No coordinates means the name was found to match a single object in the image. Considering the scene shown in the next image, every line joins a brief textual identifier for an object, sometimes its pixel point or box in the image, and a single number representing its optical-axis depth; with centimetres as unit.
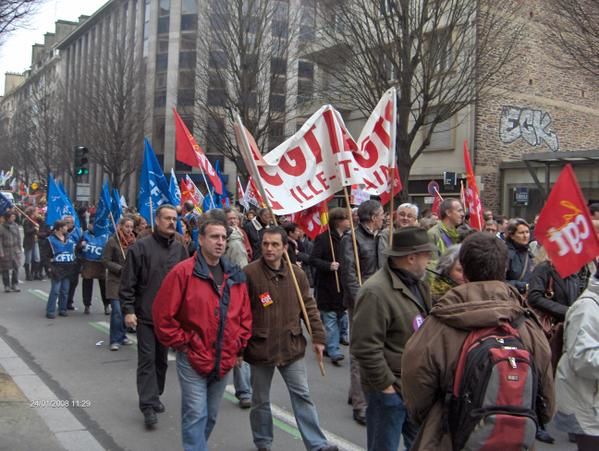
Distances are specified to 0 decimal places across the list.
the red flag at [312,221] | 845
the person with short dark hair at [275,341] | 459
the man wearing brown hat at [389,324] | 351
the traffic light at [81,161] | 1948
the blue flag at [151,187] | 859
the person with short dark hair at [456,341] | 259
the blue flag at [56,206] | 1242
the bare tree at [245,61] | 2447
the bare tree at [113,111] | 3559
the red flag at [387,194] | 671
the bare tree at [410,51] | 1575
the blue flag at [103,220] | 1095
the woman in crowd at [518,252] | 670
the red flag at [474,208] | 979
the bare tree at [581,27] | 1156
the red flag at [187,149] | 970
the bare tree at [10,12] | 665
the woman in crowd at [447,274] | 397
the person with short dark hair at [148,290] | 551
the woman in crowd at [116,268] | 857
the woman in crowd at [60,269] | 1095
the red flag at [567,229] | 427
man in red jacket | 415
